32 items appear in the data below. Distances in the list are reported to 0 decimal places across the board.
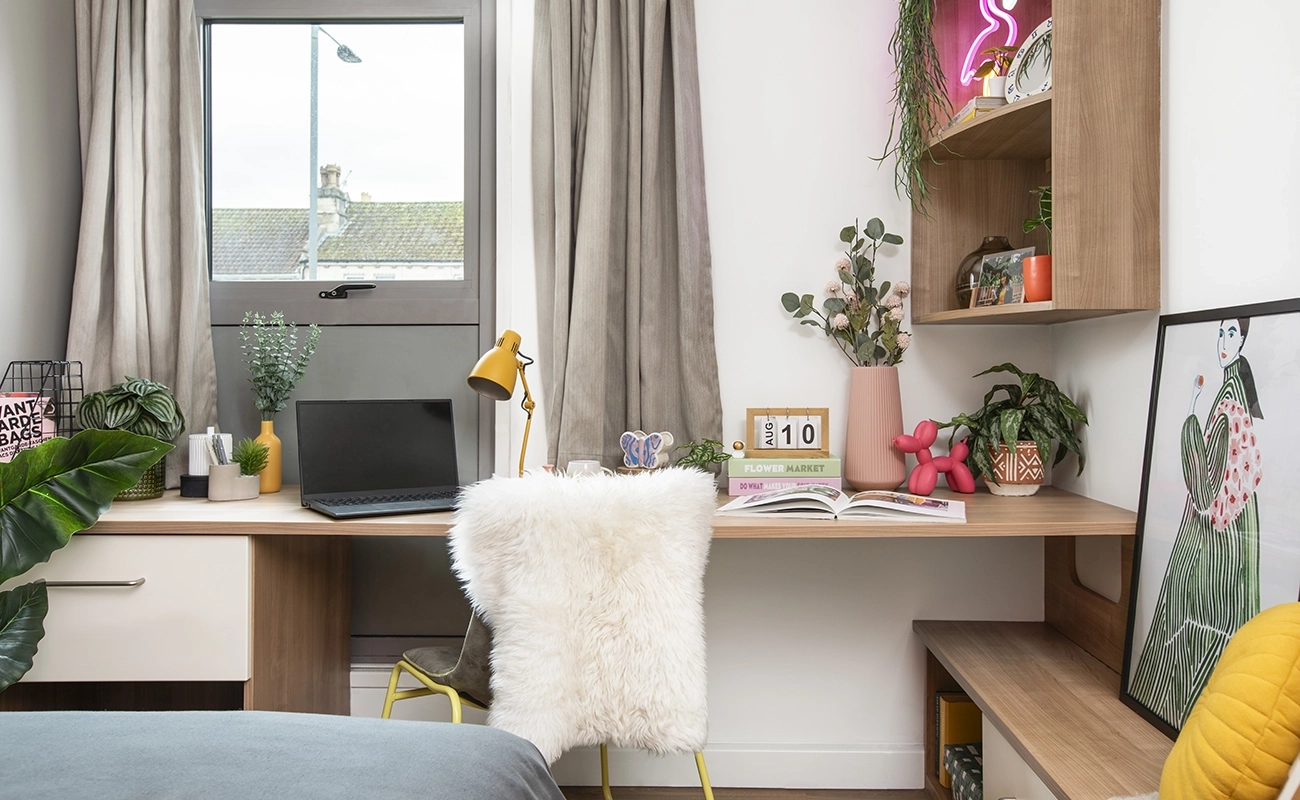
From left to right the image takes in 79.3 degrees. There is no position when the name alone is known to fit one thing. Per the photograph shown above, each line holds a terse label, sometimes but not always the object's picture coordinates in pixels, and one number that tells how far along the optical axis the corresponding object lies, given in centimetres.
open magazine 162
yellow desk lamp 175
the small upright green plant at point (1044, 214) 175
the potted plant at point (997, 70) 179
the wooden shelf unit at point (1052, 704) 123
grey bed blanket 79
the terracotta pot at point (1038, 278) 166
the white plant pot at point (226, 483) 183
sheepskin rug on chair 134
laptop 181
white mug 179
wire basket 191
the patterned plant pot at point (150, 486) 183
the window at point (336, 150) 219
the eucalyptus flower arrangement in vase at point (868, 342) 196
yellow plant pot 198
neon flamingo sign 184
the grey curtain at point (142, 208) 198
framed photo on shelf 175
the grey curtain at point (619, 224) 196
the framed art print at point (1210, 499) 121
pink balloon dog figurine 187
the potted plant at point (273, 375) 199
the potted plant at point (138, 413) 180
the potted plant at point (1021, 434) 184
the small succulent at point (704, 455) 187
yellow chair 149
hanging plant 190
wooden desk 156
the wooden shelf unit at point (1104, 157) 158
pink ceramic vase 196
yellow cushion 87
